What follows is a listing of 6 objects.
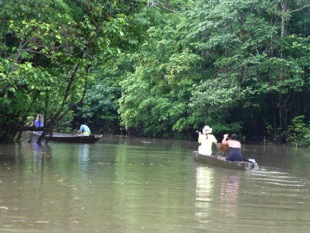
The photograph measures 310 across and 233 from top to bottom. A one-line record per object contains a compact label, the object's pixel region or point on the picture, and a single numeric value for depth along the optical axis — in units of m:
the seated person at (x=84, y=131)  34.53
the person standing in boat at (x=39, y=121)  31.12
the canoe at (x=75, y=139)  32.09
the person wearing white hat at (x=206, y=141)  21.34
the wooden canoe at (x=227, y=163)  18.20
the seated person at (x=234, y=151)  19.11
